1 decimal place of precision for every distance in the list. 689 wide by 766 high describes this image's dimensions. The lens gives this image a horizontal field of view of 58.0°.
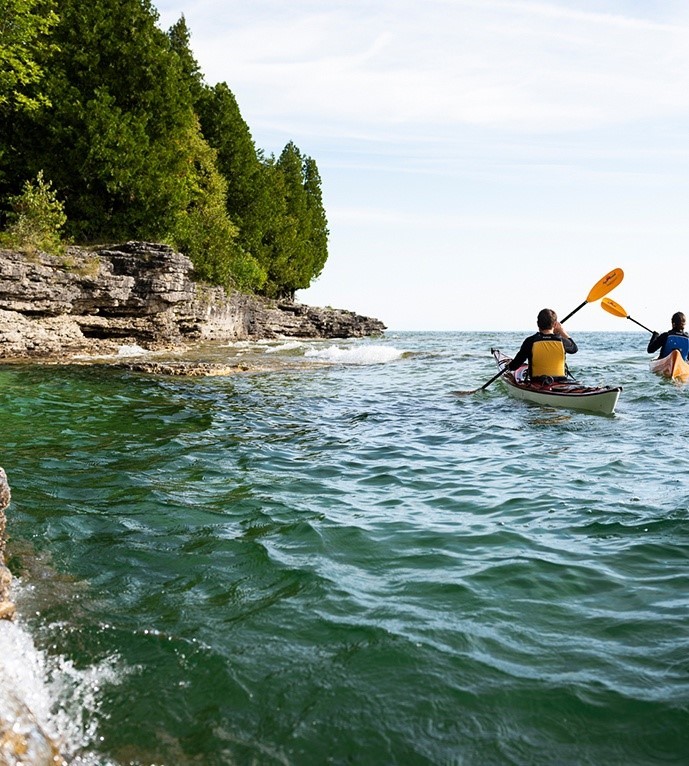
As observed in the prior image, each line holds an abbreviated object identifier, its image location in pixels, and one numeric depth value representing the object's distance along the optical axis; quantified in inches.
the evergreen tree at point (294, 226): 2154.3
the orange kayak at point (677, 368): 649.0
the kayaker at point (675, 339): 669.9
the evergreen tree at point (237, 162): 1740.9
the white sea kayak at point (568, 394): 448.1
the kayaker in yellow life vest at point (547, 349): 486.0
